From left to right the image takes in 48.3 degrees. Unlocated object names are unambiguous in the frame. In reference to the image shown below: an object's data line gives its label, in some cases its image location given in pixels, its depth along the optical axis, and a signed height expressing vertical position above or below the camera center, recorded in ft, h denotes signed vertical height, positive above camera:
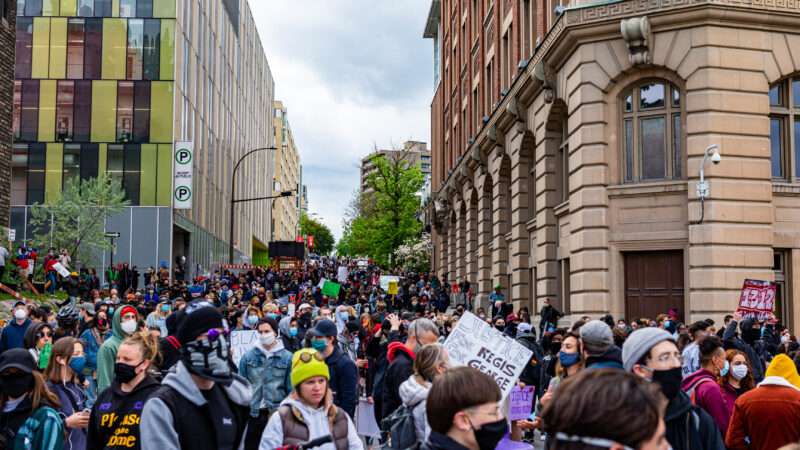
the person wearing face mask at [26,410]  18.43 -2.44
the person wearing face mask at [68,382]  22.72 -2.45
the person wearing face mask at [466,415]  12.67 -1.72
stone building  76.69 +13.01
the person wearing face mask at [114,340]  30.76 -1.66
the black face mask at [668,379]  15.34 -1.45
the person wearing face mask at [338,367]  29.76 -2.45
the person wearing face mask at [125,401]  17.20 -2.12
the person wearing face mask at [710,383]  21.93 -2.22
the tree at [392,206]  246.68 +24.91
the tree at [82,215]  140.46 +12.73
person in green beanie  18.31 -2.51
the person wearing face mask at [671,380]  15.42 -1.48
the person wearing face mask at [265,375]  30.45 -2.81
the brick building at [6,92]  115.14 +26.21
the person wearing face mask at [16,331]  45.75 -1.91
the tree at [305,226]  639.76 +49.37
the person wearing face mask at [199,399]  14.97 -1.80
